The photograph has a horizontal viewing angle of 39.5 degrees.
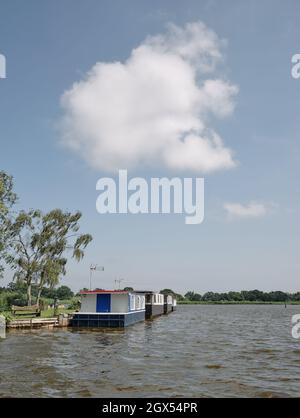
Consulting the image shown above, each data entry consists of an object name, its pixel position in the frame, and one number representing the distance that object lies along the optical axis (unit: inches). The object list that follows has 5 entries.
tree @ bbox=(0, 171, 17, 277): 1803.6
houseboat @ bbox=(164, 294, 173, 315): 3578.2
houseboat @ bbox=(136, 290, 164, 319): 2541.8
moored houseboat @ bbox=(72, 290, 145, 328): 1688.4
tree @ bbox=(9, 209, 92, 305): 2158.0
